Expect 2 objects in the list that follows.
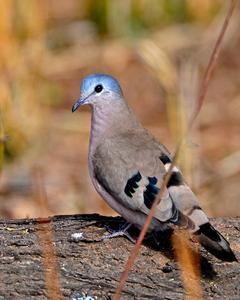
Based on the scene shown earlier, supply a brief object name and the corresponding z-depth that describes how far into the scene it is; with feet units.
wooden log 32.86
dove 33.42
